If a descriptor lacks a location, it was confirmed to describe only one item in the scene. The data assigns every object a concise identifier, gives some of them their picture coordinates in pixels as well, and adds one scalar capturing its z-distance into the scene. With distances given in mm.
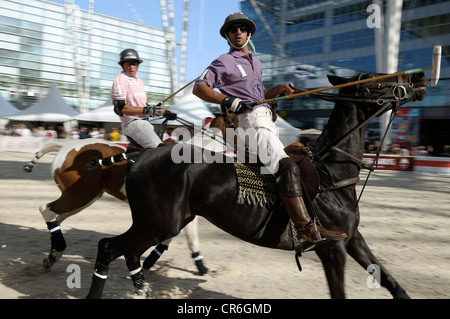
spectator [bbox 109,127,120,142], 17652
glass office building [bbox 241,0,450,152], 34188
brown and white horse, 4891
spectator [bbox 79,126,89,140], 23352
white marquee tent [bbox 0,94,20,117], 29719
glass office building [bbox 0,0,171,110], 56281
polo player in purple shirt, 3205
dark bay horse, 3385
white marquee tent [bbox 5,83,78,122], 29453
